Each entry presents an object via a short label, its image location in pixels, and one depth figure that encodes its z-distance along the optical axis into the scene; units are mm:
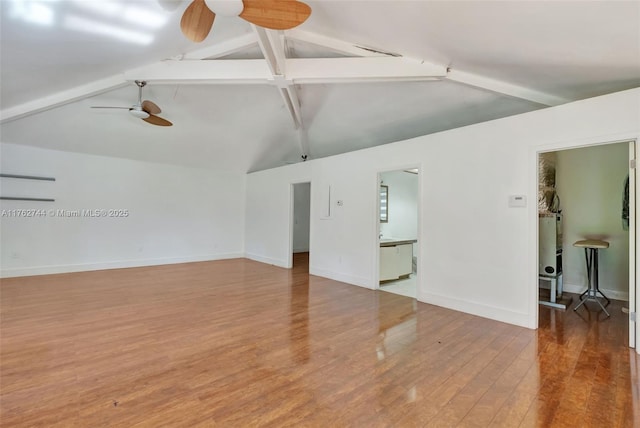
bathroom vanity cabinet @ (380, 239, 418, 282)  5285
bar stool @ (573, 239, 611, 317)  3873
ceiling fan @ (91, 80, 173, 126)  4112
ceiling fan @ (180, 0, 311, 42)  2107
